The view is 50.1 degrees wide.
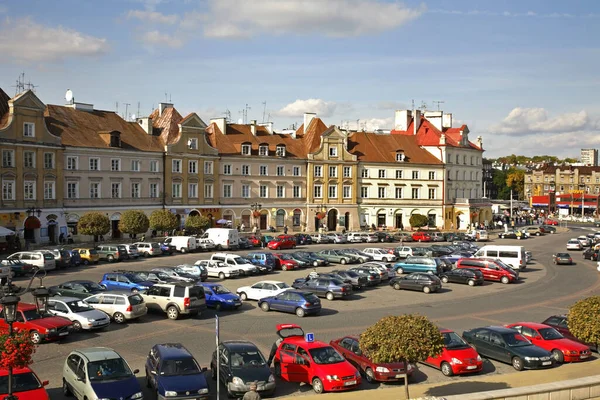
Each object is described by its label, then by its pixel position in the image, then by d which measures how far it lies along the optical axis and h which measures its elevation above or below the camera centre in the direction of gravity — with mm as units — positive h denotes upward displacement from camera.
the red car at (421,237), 78875 -6613
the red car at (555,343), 24375 -6162
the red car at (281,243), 64500 -6103
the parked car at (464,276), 44344 -6481
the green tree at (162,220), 65750 -3868
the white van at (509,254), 52384 -5844
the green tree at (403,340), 17766 -4388
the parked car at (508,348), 23297 -6163
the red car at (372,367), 21203 -6151
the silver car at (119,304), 30000 -5797
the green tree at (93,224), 59656 -3954
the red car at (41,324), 25922 -5826
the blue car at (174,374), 18531 -5779
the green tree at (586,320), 22047 -4738
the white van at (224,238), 62406 -5382
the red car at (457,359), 22156 -6117
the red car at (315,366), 20125 -5923
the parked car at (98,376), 18131 -5695
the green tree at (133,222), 63375 -3954
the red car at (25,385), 17547 -5633
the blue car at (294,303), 32375 -6163
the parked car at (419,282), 40938 -6400
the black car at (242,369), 19500 -5827
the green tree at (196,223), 69750 -4397
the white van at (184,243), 60469 -5726
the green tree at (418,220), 89625 -5140
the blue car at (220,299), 33781 -6134
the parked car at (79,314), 28266 -5880
